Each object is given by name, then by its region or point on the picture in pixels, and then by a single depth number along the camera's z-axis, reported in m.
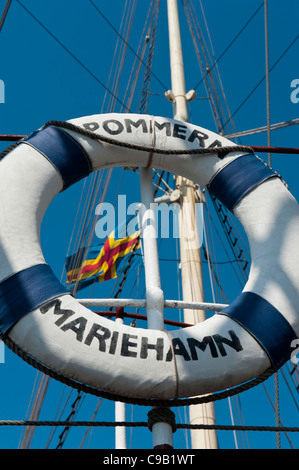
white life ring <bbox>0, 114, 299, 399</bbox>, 2.21
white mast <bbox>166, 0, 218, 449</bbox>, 5.45
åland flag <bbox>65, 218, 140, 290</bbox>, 7.77
